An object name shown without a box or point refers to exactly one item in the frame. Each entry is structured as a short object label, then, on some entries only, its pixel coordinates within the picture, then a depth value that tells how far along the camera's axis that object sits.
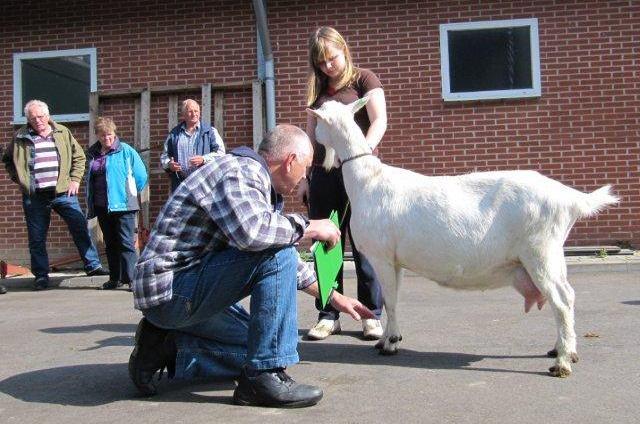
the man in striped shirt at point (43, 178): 8.50
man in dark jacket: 8.04
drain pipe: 9.36
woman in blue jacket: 8.31
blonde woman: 5.13
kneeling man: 3.42
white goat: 4.11
